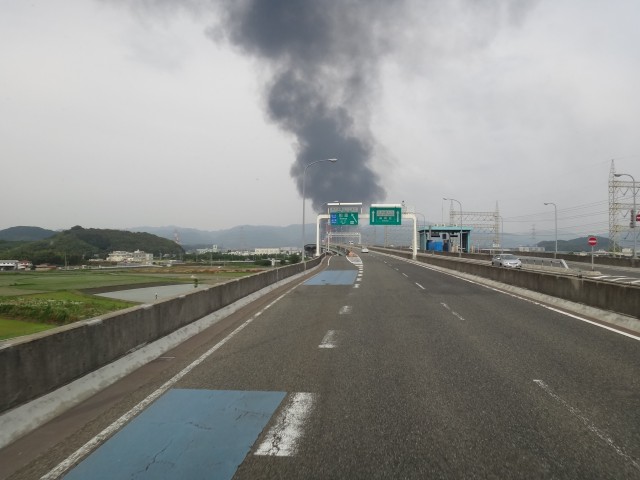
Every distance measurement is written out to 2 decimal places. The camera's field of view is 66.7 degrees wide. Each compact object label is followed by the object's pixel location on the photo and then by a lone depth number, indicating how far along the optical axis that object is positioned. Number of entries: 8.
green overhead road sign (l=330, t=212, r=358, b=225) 59.88
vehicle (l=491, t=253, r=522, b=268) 40.38
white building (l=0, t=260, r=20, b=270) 109.04
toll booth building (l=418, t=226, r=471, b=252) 89.38
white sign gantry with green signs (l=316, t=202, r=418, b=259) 57.56
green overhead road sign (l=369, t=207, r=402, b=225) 57.32
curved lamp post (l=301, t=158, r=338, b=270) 35.44
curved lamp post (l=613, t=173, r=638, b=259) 38.47
